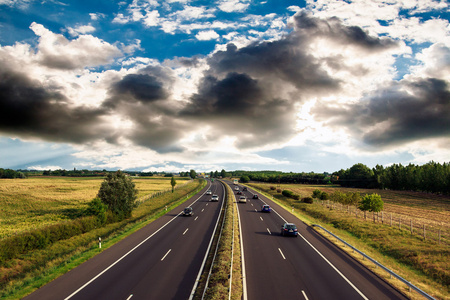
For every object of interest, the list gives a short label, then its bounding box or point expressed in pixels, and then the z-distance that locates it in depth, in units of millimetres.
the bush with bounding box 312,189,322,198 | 59812
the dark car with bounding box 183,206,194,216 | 38406
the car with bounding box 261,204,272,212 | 42931
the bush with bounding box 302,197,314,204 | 58000
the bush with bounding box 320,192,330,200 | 56744
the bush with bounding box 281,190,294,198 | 68788
